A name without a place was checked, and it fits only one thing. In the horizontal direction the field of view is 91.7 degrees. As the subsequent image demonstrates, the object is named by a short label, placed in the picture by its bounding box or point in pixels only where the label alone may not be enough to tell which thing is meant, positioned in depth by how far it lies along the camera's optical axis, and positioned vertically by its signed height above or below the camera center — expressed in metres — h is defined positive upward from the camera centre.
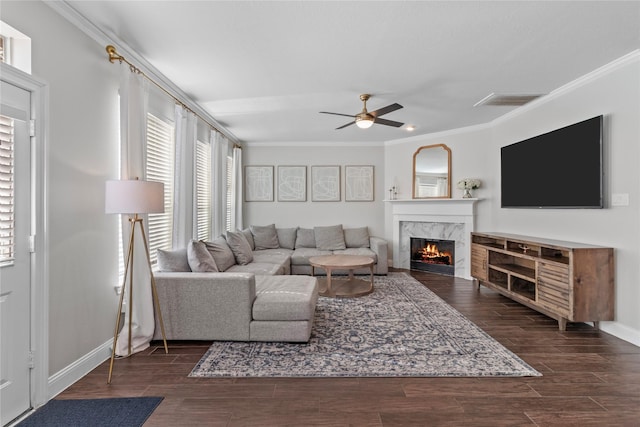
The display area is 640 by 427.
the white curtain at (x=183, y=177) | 3.71 +0.44
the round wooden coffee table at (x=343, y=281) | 4.38 -1.07
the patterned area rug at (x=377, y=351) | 2.42 -1.22
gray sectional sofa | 2.90 -0.86
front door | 1.81 -0.24
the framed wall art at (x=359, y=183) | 6.76 +0.66
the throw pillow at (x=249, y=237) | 5.91 -0.46
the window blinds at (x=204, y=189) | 4.74 +0.37
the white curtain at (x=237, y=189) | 6.18 +0.48
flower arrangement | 5.42 +0.52
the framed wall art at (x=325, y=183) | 6.77 +0.66
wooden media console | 3.10 -0.72
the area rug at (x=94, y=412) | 1.86 -1.26
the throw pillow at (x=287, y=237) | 6.44 -0.50
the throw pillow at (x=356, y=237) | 6.41 -0.50
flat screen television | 3.31 +0.56
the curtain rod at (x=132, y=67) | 2.60 +1.32
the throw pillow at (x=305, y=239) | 6.41 -0.54
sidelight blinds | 1.81 +0.13
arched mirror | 5.92 +0.81
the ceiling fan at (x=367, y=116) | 3.68 +1.18
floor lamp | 2.31 +0.10
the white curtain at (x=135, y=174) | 2.69 +0.34
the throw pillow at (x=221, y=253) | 3.97 -0.54
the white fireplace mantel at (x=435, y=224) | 5.62 -0.21
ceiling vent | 3.98 +1.52
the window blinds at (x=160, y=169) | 3.36 +0.49
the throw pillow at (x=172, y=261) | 3.15 -0.50
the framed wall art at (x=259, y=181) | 6.78 +0.69
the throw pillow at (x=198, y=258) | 3.34 -0.50
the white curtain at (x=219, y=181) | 5.04 +0.54
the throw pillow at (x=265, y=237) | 6.15 -0.48
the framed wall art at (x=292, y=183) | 6.78 +0.65
